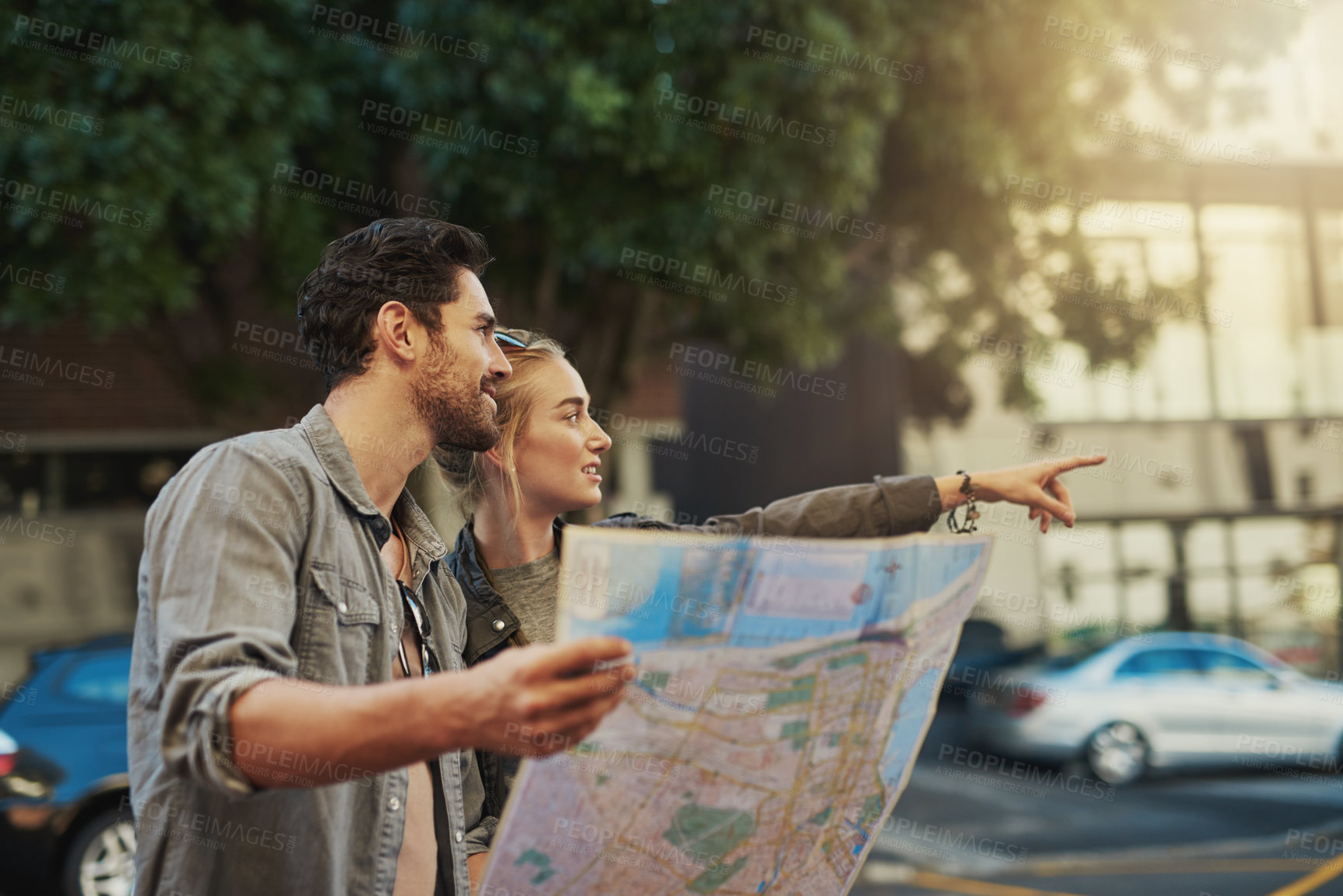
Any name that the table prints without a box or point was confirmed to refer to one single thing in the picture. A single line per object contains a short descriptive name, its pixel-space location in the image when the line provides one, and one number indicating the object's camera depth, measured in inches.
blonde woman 87.0
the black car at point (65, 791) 245.4
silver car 428.1
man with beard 44.7
